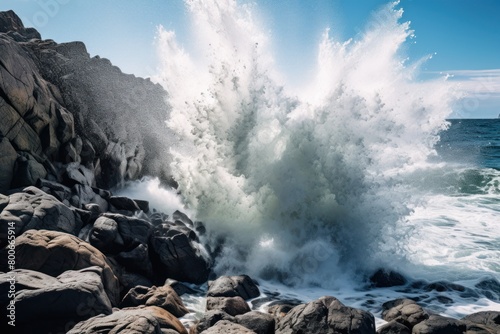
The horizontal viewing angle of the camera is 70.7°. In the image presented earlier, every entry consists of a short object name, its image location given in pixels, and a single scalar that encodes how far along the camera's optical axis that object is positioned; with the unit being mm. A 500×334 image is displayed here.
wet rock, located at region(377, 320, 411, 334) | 7738
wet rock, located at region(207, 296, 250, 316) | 8836
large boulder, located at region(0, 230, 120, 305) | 7762
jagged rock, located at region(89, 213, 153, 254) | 10570
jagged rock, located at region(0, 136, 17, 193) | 11689
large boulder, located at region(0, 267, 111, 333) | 5835
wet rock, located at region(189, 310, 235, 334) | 7602
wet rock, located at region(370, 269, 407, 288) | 11383
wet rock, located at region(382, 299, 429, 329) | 8117
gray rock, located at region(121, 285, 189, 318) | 8539
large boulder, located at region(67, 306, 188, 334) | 5410
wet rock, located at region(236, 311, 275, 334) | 7750
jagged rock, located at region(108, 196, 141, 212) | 14625
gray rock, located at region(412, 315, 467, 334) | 7430
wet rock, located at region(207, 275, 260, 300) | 9820
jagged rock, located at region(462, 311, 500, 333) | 7712
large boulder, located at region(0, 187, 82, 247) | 8672
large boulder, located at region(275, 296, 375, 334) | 7363
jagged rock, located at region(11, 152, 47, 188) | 12117
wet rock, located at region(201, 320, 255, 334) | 6836
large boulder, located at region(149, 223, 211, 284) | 11062
